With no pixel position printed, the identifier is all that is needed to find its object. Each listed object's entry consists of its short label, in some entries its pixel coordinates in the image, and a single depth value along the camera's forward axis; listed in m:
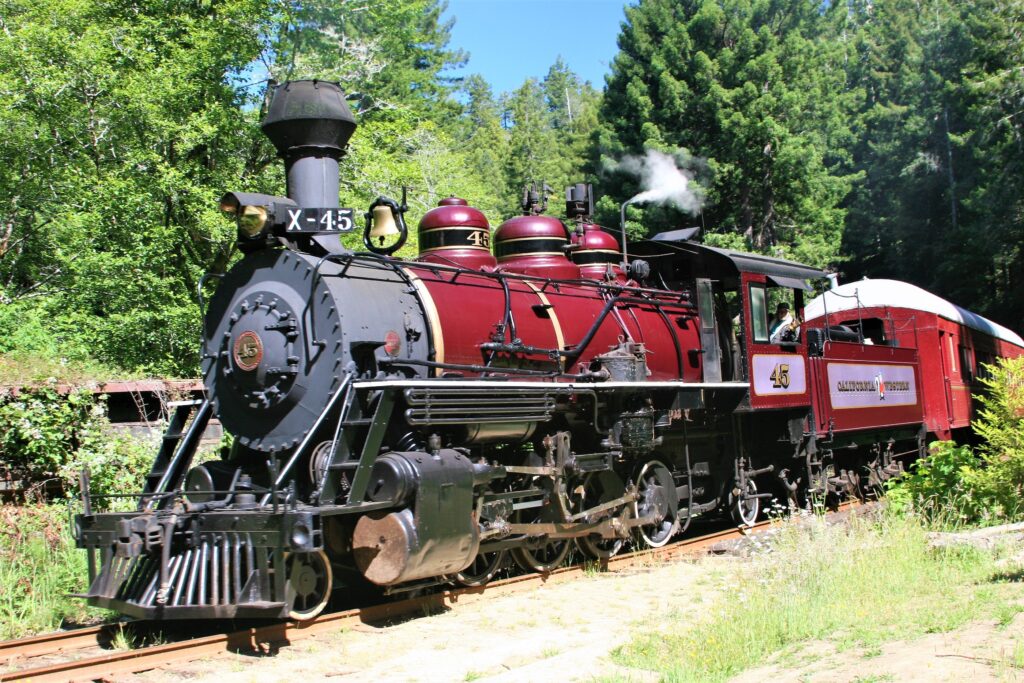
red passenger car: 13.27
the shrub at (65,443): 9.58
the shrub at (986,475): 9.66
